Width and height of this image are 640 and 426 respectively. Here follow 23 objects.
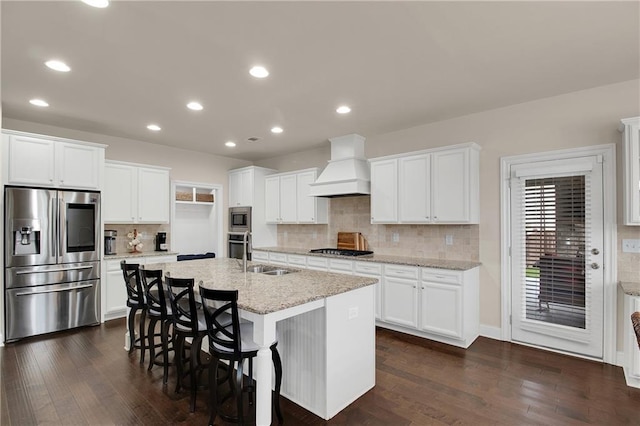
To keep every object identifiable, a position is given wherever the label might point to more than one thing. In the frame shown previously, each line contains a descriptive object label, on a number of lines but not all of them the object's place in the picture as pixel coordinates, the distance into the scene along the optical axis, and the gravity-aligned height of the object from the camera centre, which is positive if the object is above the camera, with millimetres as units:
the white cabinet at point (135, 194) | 4703 +330
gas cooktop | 4797 -569
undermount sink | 3328 -570
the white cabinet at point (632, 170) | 2791 +381
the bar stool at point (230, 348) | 1976 -854
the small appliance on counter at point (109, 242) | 4730 -386
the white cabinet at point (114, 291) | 4430 -1047
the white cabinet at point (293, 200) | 5509 +255
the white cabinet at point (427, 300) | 3527 -993
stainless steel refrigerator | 3713 -541
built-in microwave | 6064 -74
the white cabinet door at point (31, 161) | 3773 +654
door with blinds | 3213 -430
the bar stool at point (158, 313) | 2766 -876
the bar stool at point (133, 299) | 3078 -818
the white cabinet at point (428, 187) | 3775 +350
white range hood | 4660 +632
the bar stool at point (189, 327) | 2352 -848
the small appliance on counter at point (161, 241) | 5312 -423
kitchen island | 1919 -865
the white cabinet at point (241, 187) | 6078 +549
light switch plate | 3006 -300
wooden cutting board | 5055 -412
